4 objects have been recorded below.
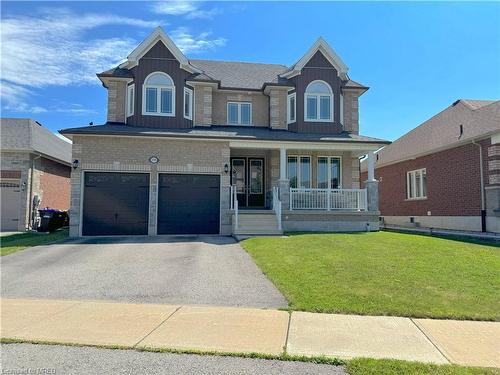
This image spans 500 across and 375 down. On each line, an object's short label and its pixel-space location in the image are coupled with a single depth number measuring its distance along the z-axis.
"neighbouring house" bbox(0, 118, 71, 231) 19.88
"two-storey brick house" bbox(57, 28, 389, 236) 16.05
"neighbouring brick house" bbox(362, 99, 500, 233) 16.64
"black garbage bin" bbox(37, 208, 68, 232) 18.64
